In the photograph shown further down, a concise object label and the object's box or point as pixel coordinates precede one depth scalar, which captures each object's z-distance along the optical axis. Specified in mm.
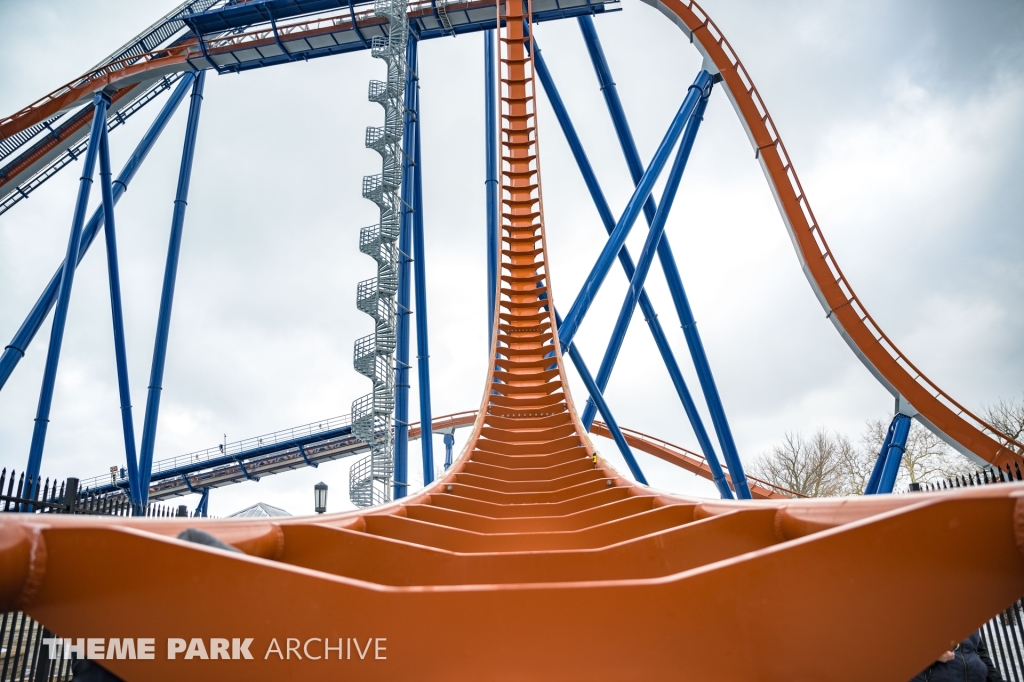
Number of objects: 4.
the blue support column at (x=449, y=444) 15567
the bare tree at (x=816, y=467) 20969
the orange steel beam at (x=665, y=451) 14867
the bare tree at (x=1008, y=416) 16219
